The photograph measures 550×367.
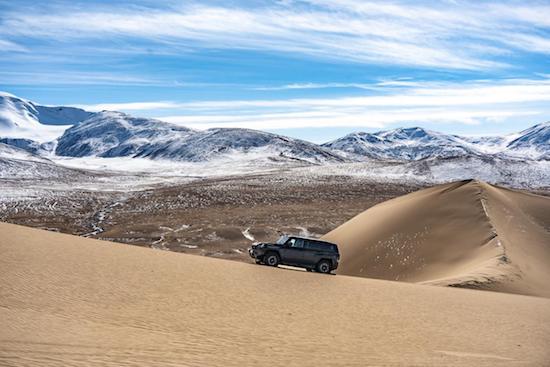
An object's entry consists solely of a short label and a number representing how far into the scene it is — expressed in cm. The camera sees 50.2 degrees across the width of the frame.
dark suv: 2880
